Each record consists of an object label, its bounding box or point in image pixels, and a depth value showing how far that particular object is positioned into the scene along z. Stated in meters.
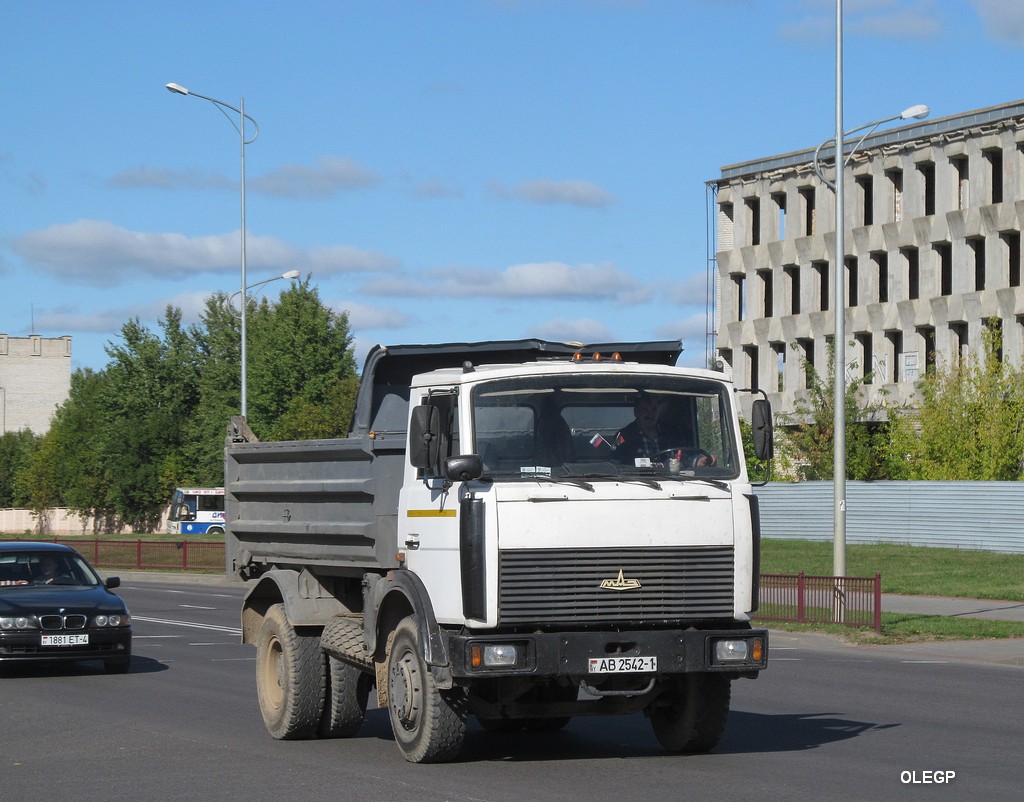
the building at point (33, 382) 139.12
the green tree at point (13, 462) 123.19
